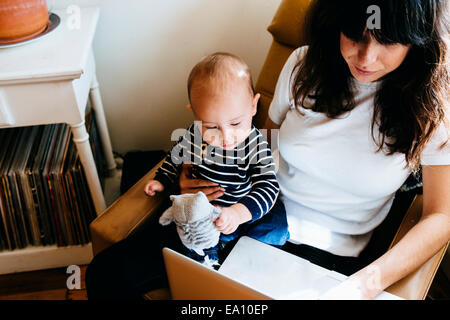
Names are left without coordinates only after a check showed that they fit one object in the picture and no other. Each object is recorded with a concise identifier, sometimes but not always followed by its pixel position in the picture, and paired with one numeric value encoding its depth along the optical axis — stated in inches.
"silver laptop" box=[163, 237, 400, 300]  24.8
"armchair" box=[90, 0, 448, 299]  31.4
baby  32.1
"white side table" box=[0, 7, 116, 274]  37.5
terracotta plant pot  37.7
